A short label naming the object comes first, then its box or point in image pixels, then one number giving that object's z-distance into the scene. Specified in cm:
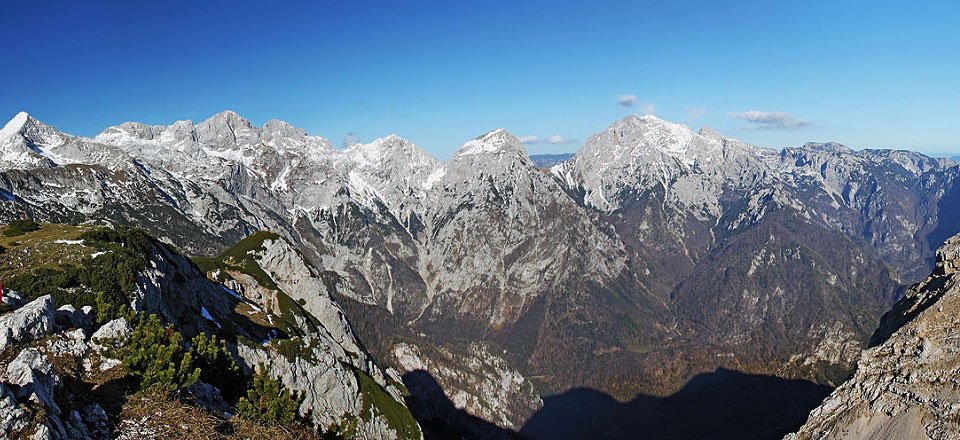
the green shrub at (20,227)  7562
